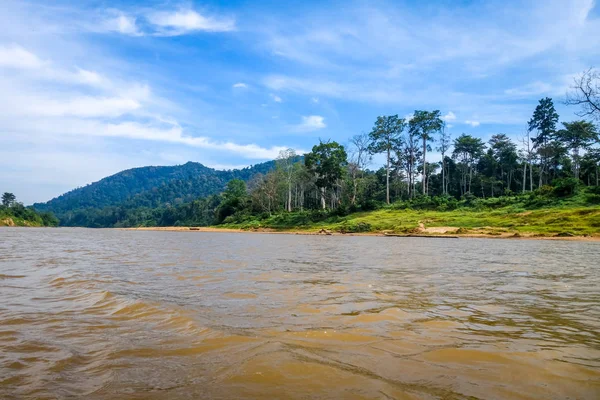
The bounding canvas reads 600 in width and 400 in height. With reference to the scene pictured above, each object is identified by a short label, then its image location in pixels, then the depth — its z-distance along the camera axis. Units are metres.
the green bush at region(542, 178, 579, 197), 33.88
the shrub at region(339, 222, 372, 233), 36.00
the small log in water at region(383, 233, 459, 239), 26.35
